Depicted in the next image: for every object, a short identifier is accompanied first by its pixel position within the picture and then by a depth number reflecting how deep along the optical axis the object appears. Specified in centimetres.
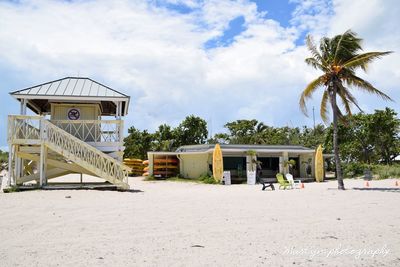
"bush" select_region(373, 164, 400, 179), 2580
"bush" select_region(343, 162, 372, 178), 2856
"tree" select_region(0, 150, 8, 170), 4367
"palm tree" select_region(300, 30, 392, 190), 1684
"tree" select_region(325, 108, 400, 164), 3375
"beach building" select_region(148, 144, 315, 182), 2520
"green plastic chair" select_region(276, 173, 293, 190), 1770
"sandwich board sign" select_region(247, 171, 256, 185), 2247
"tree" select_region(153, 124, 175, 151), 3825
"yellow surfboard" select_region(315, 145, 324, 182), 2533
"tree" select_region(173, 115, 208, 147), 3900
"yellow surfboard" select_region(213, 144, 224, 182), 2209
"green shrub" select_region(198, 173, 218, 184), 2262
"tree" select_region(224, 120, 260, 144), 4359
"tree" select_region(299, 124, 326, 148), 4329
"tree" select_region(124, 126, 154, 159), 3938
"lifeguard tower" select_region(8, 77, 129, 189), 1453
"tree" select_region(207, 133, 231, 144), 4578
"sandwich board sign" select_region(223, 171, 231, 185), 2214
